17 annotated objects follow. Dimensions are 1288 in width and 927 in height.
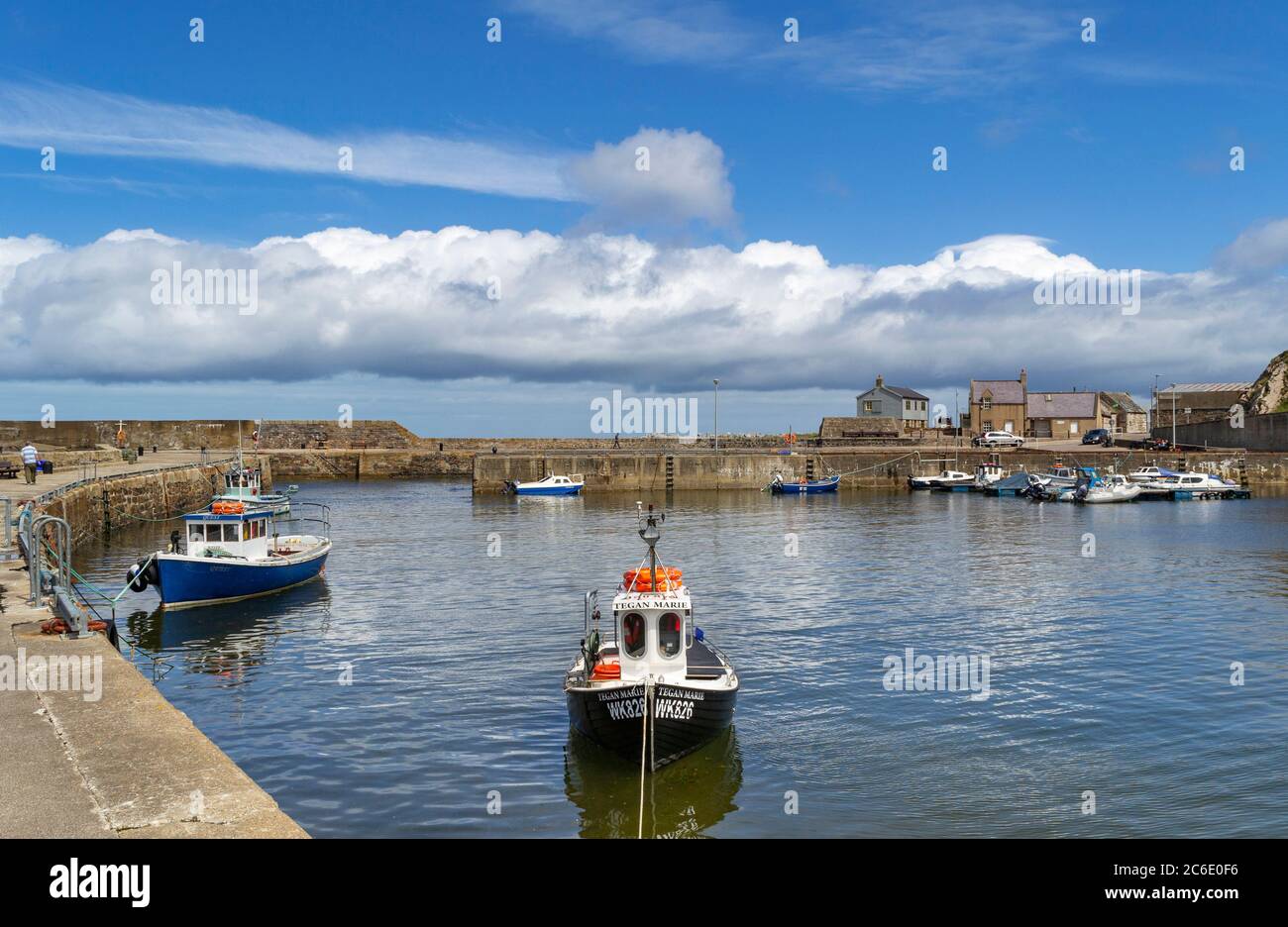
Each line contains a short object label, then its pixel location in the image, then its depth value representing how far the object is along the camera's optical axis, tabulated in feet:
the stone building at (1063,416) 385.29
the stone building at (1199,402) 381.60
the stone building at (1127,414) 402.52
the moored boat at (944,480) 279.49
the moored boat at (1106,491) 236.22
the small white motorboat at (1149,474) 257.14
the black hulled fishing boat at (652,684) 51.72
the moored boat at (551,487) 257.34
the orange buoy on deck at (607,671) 54.80
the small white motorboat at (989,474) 272.72
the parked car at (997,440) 327.88
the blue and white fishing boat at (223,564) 96.27
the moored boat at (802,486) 265.13
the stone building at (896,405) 374.02
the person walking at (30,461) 156.97
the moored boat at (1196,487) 246.88
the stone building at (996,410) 379.35
